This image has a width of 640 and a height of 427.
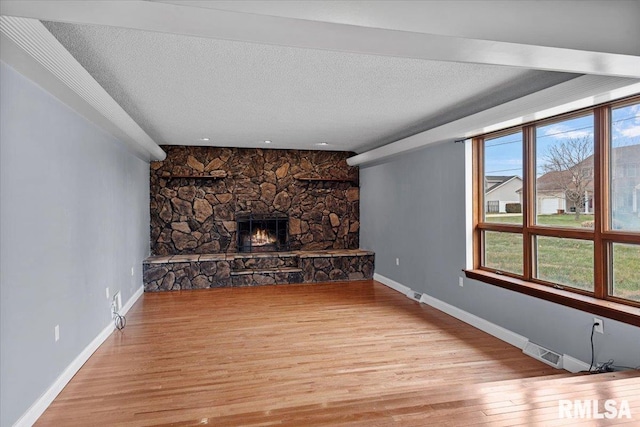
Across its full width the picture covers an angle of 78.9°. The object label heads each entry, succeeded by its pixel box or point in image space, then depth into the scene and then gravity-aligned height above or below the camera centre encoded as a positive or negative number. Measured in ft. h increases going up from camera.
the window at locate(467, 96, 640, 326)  9.61 +0.02
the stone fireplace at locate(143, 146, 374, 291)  21.62 +0.03
